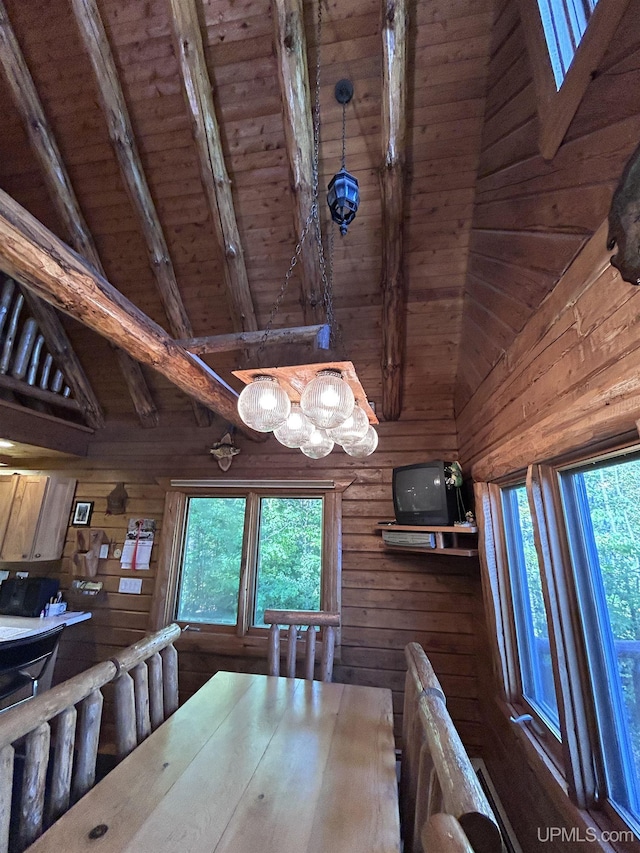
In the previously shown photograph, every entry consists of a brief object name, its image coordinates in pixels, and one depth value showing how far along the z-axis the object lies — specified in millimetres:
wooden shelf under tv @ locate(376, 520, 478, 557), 2479
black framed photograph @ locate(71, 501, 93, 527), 3826
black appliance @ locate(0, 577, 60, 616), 3352
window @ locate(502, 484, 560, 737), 1808
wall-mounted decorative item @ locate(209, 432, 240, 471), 3631
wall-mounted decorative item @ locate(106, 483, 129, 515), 3771
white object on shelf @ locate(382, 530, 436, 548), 2625
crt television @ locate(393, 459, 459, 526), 2619
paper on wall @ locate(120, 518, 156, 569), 3611
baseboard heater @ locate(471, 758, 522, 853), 1776
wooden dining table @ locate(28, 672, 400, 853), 1034
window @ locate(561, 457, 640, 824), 1194
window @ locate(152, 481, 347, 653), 3281
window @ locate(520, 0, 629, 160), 995
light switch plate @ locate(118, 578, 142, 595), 3557
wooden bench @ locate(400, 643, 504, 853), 635
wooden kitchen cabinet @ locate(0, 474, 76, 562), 3498
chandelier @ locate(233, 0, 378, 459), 1290
